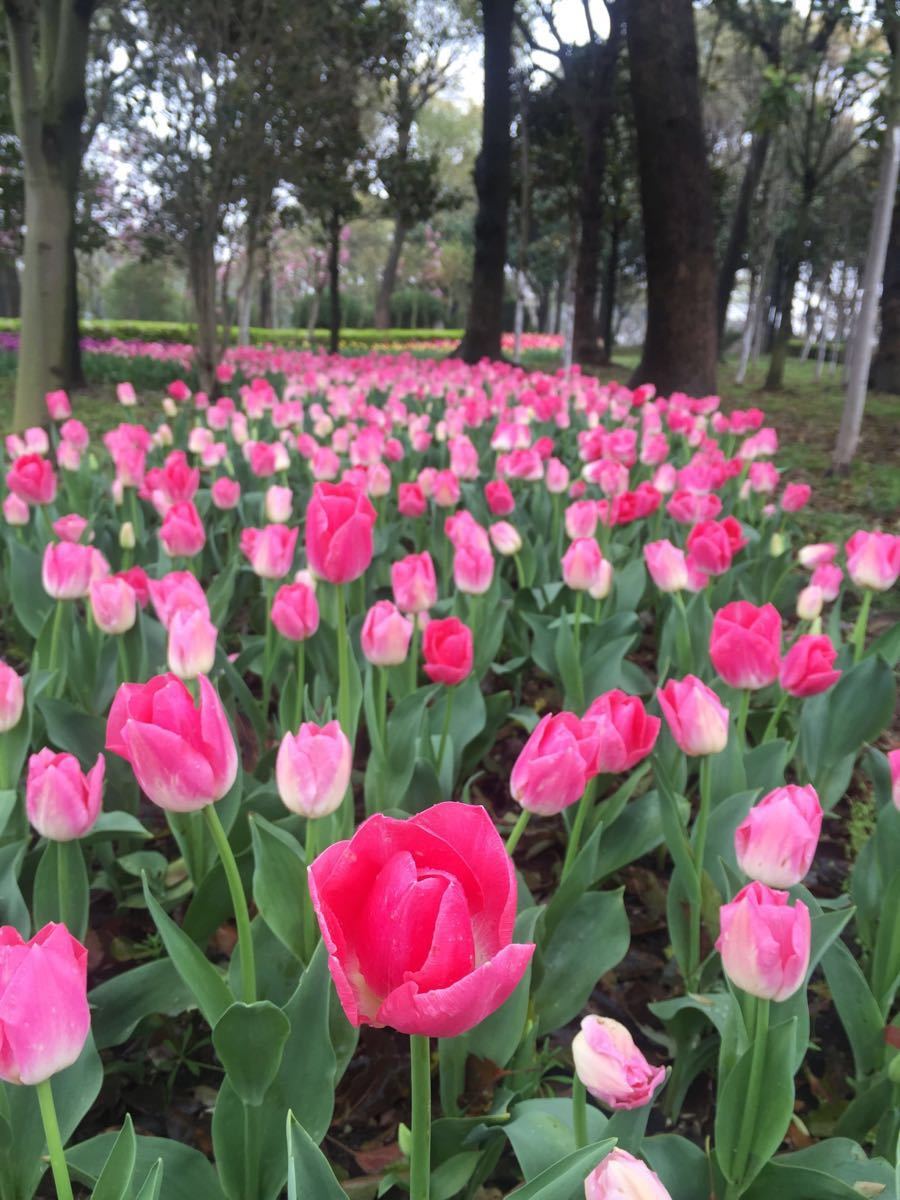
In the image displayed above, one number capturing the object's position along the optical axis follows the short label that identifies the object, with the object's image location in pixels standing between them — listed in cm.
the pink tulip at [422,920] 56
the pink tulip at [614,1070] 79
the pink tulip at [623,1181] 60
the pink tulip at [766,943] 85
